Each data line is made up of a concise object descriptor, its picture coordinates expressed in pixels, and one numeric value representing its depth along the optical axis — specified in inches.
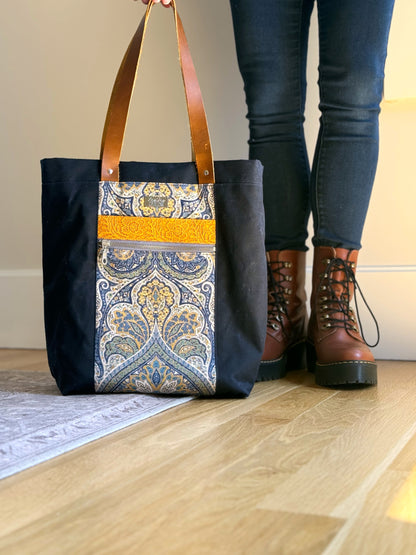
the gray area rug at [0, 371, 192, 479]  29.8
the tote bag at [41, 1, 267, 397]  41.8
